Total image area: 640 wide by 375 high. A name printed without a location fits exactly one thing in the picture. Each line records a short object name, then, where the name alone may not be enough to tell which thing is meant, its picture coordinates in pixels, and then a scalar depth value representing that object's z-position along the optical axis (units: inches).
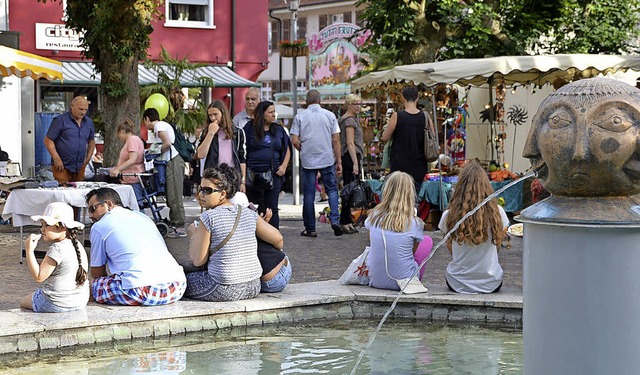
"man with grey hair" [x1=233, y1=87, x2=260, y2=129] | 514.0
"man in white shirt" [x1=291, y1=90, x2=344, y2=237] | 545.0
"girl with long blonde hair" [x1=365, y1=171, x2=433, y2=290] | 344.5
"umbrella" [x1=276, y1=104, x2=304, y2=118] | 1296.8
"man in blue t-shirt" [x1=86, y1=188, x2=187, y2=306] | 309.1
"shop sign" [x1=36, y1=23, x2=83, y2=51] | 1122.0
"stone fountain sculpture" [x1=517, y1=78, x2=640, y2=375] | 157.8
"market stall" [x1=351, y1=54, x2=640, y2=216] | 608.7
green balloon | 891.4
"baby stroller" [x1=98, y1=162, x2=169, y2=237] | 528.7
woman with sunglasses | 318.0
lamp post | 807.7
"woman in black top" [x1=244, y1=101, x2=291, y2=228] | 498.3
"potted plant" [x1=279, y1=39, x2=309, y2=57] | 963.3
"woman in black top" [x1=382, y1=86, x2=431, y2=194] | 524.7
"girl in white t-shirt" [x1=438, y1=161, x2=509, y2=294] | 339.9
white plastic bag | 354.3
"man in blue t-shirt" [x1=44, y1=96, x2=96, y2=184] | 550.9
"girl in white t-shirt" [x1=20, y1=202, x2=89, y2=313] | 294.5
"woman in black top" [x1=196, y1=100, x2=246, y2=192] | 484.4
